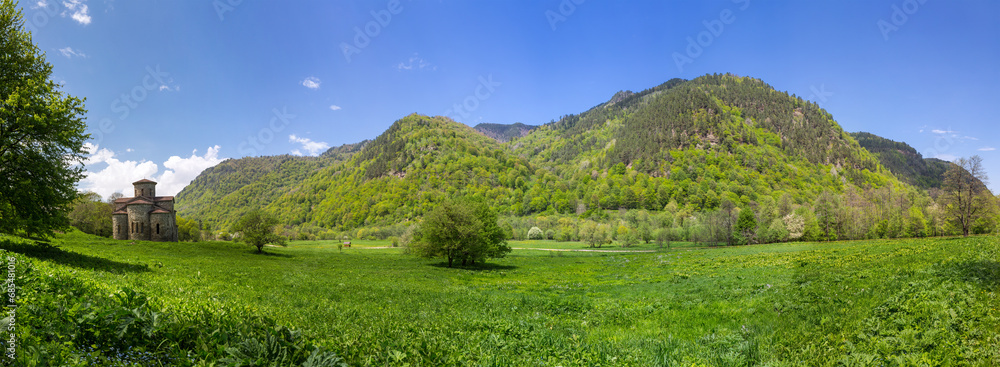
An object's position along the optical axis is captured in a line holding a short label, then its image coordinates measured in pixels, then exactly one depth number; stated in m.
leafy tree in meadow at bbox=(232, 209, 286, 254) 57.84
